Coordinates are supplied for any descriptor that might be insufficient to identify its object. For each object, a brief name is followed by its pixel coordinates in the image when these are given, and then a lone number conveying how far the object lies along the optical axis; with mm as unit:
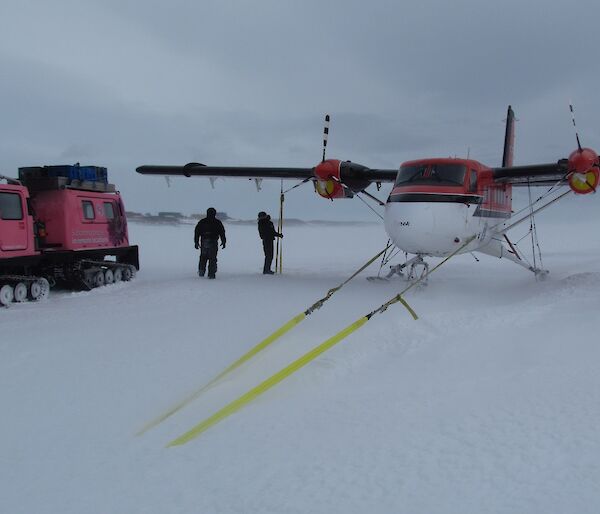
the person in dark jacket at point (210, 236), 12633
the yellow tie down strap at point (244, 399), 3628
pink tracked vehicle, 10336
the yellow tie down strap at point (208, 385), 3960
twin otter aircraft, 9781
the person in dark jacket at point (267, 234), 13617
